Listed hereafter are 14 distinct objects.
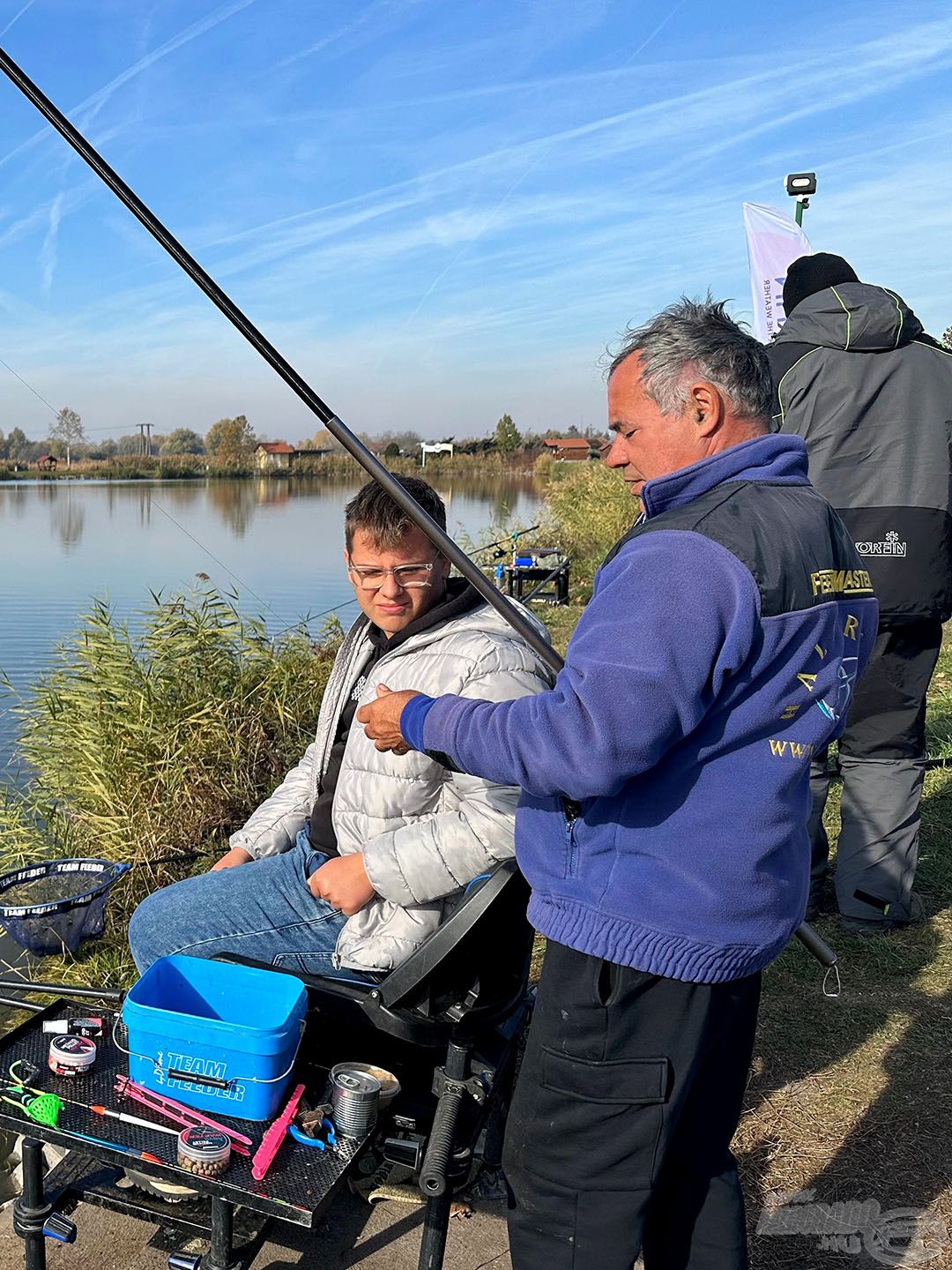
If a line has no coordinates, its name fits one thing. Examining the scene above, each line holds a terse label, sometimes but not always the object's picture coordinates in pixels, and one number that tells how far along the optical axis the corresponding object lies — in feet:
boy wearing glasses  6.99
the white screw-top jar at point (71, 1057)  6.32
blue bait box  5.92
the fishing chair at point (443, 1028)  6.08
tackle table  5.59
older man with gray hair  4.74
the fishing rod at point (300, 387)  6.04
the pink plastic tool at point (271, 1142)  5.68
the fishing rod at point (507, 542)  39.15
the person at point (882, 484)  11.25
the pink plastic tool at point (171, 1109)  5.85
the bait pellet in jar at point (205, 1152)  5.59
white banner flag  20.72
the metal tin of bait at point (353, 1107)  6.06
